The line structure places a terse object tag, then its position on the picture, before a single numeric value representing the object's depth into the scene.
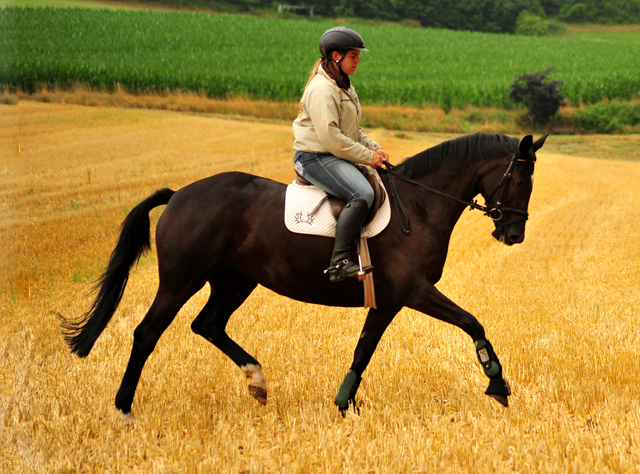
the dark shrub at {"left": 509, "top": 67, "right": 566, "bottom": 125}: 61.19
